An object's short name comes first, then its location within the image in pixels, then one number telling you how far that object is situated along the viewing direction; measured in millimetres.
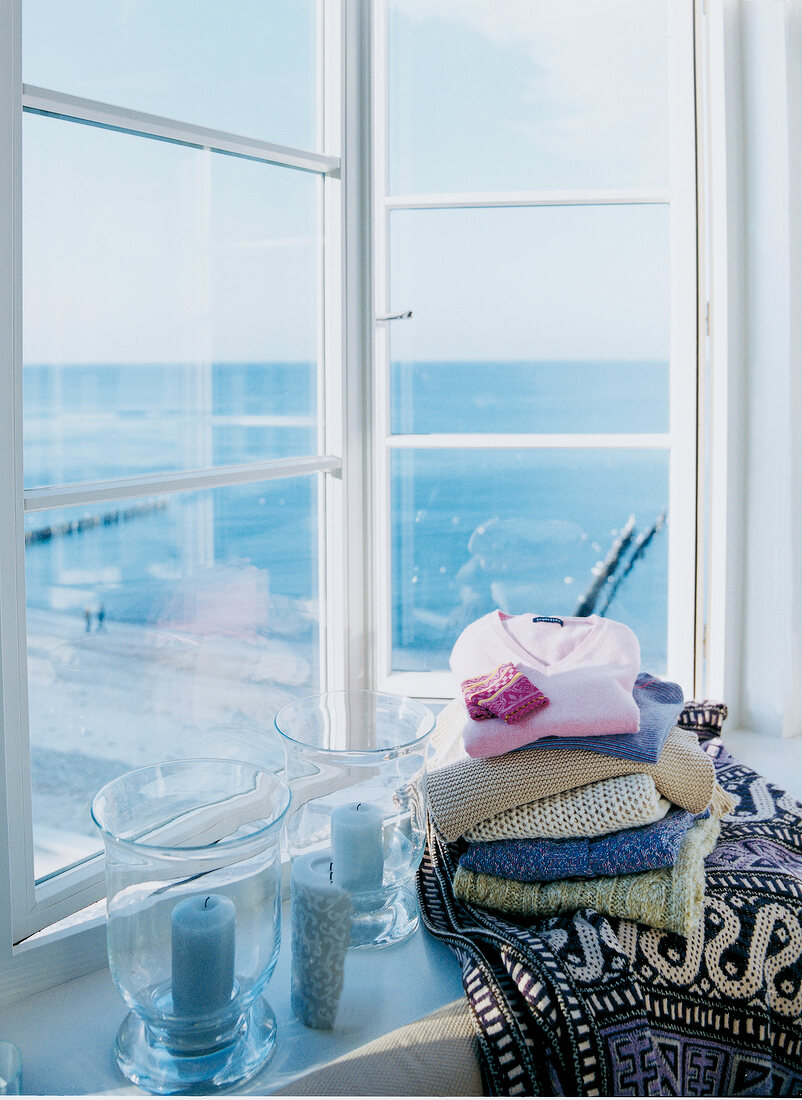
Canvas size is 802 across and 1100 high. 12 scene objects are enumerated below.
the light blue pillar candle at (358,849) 1151
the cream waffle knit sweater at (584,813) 1104
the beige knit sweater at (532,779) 1127
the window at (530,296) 1688
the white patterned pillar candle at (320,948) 1001
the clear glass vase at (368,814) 1159
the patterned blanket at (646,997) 922
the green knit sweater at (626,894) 1031
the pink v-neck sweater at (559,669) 1145
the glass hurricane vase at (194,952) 913
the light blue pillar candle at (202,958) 901
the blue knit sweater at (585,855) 1071
